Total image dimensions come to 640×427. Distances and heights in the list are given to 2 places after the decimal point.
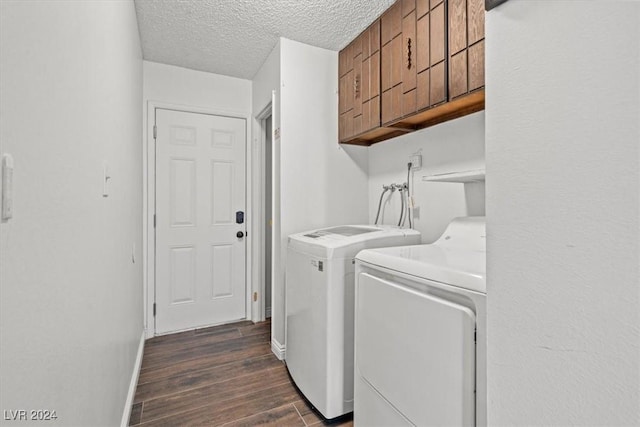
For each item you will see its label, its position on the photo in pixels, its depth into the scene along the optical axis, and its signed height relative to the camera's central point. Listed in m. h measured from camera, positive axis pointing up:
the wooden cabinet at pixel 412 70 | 1.44 +0.83
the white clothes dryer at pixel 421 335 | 0.89 -0.41
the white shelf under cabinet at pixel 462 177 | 1.41 +0.19
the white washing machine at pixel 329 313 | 1.61 -0.53
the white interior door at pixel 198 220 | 2.83 -0.04
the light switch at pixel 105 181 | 1.13 +0.13
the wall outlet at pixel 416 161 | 2.12 +0.38
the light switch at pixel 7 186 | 0.46 +0.04
